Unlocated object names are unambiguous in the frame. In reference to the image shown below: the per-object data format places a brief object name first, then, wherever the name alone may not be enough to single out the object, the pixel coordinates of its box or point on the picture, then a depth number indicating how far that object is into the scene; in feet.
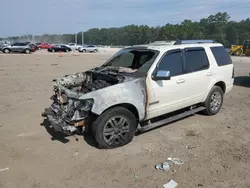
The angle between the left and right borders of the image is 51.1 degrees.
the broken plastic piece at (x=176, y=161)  14.00
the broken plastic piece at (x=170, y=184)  11.91
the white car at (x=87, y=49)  168.55
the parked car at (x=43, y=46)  206.63
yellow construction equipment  123.78
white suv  15.02
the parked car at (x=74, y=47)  181.06
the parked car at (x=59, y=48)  155.69
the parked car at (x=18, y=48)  125.29
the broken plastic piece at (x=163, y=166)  13.41
